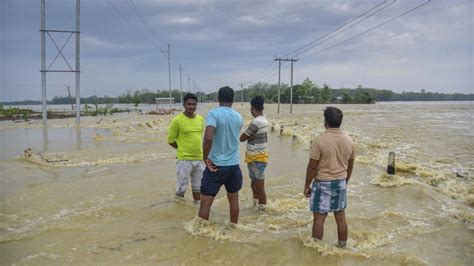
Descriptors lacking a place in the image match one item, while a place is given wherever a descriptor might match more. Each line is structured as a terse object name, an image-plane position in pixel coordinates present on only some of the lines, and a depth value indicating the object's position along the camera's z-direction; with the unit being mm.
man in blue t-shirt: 4676
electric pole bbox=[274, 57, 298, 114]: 55112
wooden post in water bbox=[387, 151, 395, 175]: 9273
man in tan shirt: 4242
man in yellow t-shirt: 5738
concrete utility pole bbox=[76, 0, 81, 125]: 27188
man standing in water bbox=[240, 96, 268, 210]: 5836
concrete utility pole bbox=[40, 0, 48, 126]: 26688
